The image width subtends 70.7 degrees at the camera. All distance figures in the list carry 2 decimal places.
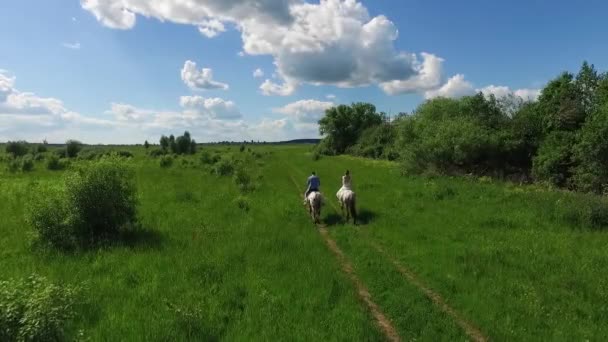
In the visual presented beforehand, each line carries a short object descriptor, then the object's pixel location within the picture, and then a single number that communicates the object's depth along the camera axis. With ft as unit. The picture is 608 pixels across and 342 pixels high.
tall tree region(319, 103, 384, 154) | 370.32
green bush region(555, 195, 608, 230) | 57.15
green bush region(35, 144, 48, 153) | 339.57
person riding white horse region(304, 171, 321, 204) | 71.97
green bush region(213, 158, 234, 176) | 148.87
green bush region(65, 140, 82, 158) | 330.30
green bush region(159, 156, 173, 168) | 216.33
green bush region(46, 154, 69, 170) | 204.54
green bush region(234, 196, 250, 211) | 76.76
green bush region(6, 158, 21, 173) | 188.70
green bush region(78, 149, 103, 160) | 262.41
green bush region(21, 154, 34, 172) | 191.64
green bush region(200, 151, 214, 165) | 216.64
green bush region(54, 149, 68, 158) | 329.19
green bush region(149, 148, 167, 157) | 359.58
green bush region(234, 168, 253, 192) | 104.17
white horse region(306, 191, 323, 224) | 66.33
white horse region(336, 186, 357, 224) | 65.10
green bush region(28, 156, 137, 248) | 49.16
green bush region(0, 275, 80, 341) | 20.84
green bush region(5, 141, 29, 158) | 326.67
